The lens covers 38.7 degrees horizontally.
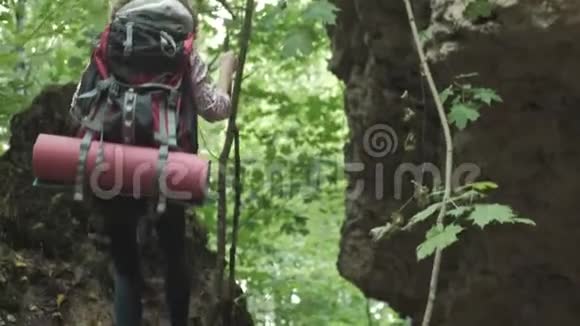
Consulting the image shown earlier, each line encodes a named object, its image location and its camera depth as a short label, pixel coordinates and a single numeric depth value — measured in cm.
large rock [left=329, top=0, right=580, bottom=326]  479
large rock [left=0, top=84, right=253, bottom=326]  511
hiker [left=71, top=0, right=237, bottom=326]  379
